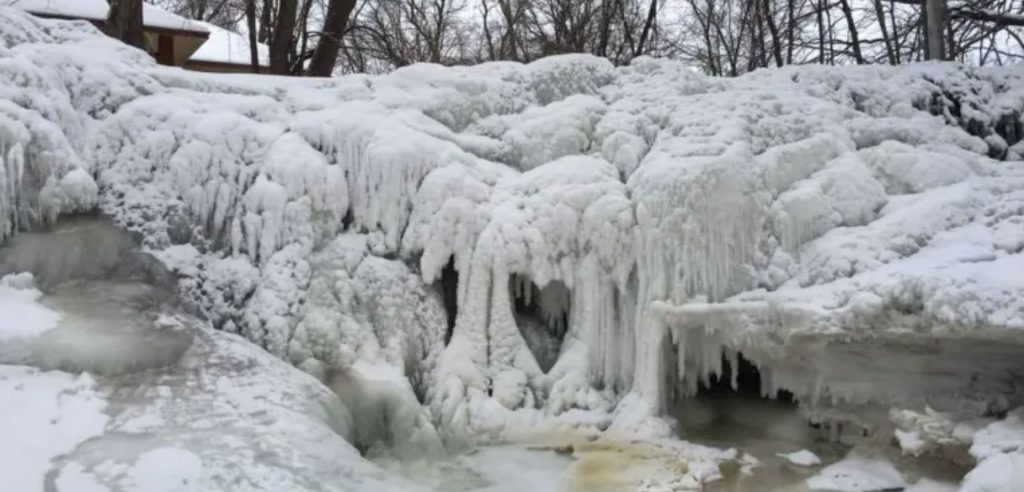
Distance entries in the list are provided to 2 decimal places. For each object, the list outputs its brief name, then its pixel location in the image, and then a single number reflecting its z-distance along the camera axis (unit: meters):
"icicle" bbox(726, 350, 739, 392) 6.59
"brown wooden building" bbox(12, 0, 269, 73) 15.01
